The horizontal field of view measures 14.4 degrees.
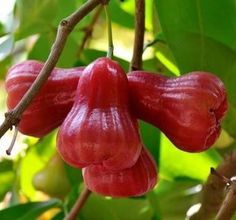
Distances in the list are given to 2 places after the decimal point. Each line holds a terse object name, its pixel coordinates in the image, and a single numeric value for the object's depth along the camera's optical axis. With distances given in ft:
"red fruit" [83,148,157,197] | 1.77
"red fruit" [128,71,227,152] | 1.72
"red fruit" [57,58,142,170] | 1.66
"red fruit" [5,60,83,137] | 1.82
